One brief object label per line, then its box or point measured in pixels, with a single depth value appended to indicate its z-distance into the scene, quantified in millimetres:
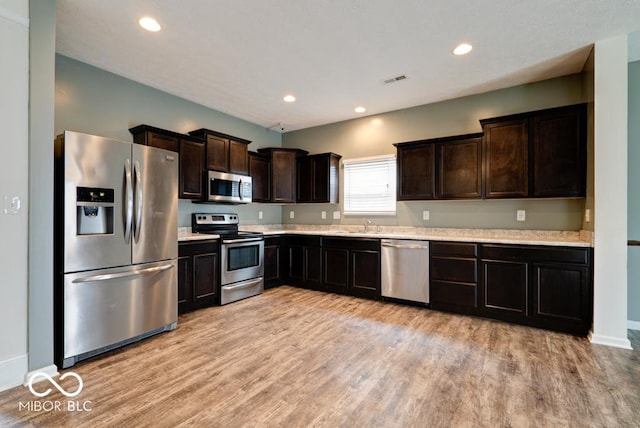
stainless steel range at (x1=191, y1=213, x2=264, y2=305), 4035
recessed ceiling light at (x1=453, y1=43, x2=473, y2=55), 2896
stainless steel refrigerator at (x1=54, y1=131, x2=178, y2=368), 2371
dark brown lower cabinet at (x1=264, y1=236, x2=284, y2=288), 4785
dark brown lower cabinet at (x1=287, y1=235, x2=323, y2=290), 4773
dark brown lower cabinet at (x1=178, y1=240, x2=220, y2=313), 3561
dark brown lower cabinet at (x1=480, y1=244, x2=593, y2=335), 2990
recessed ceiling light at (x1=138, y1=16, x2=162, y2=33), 2539
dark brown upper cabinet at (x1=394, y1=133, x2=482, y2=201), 3844
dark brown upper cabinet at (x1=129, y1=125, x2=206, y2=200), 3598
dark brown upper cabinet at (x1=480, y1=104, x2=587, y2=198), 3219
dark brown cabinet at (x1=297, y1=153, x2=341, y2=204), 5148
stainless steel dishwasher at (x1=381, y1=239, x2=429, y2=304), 3861
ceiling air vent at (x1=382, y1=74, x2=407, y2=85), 3576
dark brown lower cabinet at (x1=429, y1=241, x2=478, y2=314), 3550
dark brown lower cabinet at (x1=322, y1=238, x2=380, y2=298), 4266
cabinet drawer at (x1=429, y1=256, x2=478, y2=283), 3555
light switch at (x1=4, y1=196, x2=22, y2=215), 2076
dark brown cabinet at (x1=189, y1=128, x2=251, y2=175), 4207
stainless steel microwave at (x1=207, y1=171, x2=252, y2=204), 4188
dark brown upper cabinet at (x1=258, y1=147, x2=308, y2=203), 5281
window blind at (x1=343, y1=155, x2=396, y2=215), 4832
